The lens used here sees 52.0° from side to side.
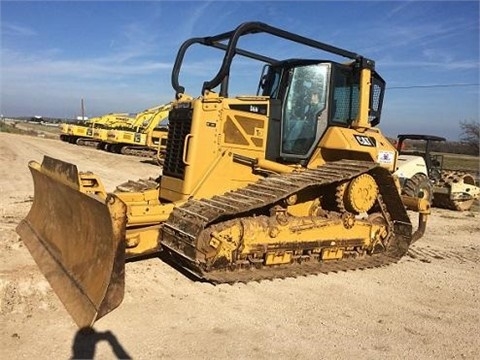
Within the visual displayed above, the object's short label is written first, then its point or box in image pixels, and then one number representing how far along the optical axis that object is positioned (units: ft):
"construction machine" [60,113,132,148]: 87.04
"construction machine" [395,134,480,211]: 40.37
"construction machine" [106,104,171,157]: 80.02
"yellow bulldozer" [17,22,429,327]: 17.15
